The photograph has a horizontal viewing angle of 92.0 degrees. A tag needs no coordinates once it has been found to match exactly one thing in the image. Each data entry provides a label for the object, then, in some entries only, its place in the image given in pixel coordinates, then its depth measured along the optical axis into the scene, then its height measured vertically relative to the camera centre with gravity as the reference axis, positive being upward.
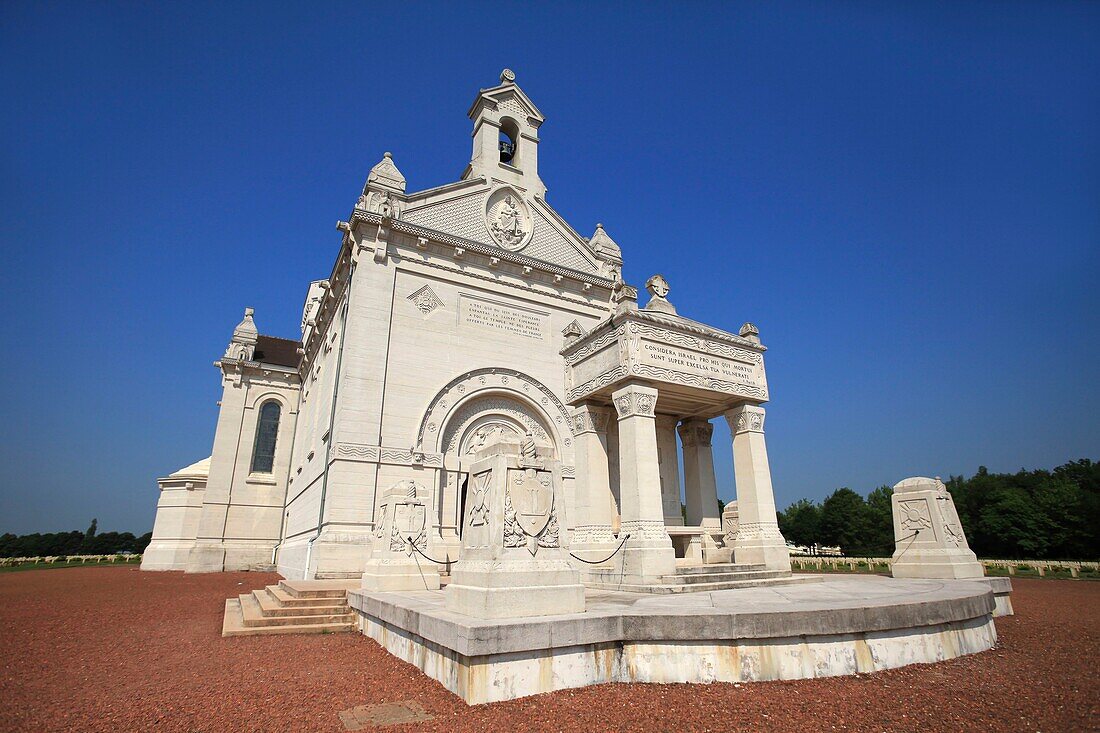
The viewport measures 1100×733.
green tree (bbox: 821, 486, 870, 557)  65.31 +0.82
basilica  12.34 +3.94
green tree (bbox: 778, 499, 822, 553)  72.69 +0.44
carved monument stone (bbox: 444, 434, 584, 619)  6.55 -0.17
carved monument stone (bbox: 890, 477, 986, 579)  12.10 -0.19
